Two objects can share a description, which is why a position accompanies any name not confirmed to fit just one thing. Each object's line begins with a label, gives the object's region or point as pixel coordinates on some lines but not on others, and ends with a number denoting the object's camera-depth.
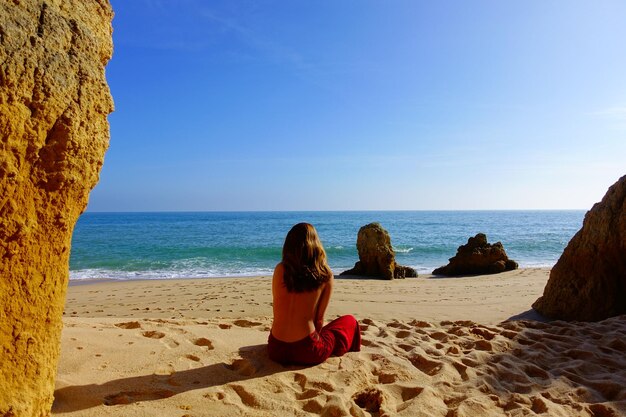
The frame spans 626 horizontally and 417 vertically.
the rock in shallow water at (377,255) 14.23
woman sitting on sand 3.72
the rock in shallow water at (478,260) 15.26
